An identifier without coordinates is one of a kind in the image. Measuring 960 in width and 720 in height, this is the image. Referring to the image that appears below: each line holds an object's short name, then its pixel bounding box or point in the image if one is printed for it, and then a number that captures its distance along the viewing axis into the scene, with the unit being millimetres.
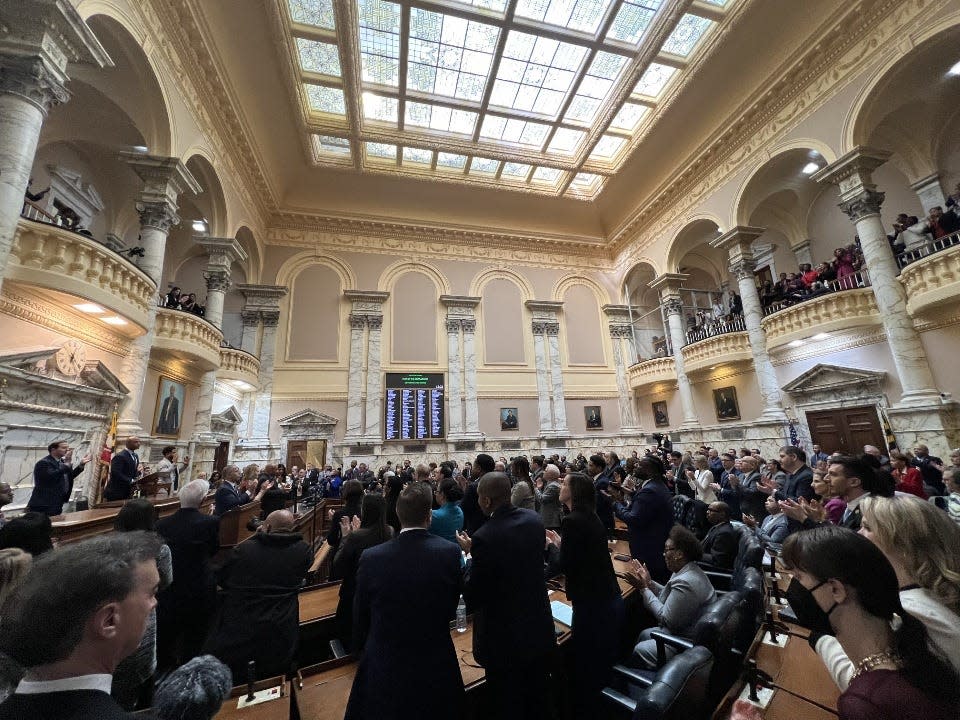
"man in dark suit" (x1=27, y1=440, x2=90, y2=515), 4305
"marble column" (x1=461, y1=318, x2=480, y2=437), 13781
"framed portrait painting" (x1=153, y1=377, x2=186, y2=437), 8375
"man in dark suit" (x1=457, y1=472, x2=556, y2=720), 1914
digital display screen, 13273
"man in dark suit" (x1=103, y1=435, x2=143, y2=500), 5488
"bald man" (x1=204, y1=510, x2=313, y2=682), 2156
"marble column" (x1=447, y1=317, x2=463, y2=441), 13654
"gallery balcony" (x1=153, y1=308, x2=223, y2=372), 8023
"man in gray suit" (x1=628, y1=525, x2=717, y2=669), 2270
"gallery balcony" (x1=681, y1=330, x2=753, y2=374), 11461
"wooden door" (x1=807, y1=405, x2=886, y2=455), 8716
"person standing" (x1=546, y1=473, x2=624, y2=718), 2178
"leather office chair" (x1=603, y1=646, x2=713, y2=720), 1436
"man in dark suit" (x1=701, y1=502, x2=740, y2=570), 3250
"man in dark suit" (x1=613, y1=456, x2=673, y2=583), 3361
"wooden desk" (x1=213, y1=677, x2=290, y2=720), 1682
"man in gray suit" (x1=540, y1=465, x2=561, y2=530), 4473
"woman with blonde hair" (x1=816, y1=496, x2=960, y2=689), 1164
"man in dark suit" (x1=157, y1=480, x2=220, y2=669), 2613
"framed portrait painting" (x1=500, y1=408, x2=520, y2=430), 14227
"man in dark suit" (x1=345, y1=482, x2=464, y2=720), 1585
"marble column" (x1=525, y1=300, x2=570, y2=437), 14617
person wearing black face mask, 879
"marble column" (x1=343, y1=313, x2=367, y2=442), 12846
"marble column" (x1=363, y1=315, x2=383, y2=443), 12953
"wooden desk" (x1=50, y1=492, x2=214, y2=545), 3672
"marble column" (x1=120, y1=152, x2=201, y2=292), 7430
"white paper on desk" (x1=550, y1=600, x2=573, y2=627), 2582
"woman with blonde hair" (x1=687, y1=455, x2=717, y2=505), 5484
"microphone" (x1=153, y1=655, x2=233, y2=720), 922
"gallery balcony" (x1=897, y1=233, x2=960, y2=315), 6995
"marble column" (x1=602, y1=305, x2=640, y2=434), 15469
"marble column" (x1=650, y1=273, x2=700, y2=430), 13023
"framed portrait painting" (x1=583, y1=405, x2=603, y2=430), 15047
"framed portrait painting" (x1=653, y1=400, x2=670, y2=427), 14625
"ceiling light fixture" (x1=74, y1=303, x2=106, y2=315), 5918
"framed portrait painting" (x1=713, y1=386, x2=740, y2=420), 12172
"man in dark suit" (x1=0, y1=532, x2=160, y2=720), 765
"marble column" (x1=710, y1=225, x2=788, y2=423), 10602
